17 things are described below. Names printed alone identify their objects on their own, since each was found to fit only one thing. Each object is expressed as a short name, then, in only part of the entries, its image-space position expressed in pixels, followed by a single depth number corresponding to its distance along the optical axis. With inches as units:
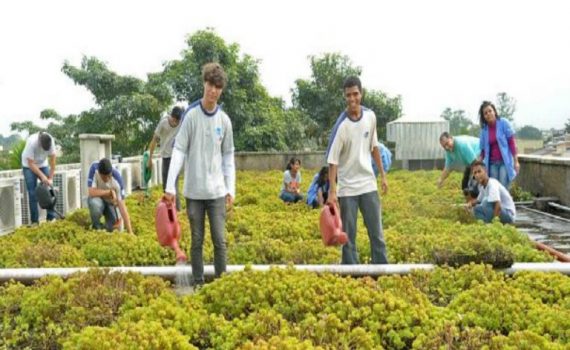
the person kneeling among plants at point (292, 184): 490.6
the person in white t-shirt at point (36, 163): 394.9
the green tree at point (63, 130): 1006.4
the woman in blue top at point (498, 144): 372.5
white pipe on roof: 217.6
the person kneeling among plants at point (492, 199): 354.6
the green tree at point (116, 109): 1024.9
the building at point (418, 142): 1128.2
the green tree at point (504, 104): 2372.0
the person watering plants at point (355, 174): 235.0
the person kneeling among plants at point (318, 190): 408.6
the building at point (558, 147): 1014.6
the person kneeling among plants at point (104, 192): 343.6
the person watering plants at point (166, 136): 400.5
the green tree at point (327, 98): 1423.5
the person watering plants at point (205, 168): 210.8
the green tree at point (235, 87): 1126.4
